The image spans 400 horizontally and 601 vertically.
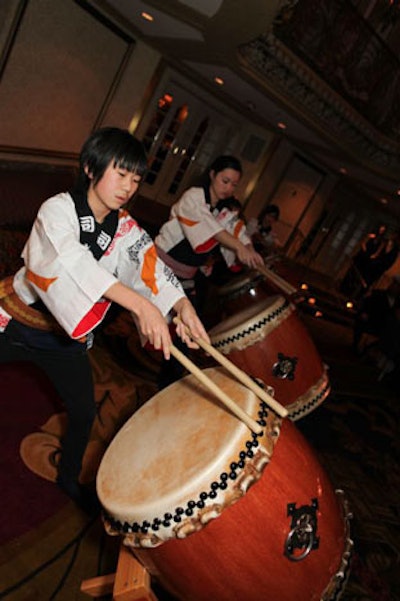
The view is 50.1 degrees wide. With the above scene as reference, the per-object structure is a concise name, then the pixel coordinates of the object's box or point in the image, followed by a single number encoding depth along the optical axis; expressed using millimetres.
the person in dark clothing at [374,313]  6301
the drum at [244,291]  2670
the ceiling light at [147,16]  5202
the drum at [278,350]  1983
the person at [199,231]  2492
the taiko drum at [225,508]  1035
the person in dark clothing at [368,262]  9359
